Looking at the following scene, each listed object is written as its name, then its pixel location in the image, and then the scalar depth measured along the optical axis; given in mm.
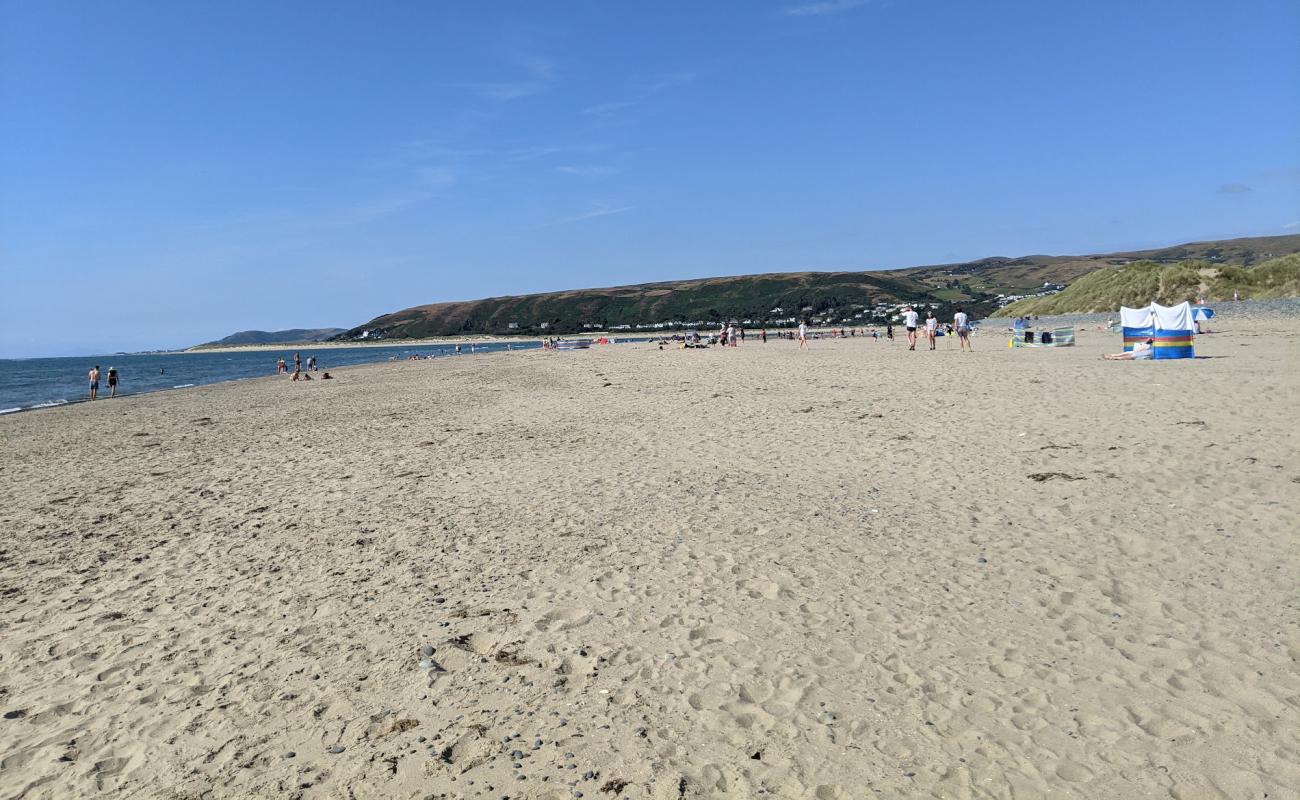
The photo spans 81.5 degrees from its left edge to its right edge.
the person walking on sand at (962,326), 31523
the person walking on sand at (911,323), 33188
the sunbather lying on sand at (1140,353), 21516
